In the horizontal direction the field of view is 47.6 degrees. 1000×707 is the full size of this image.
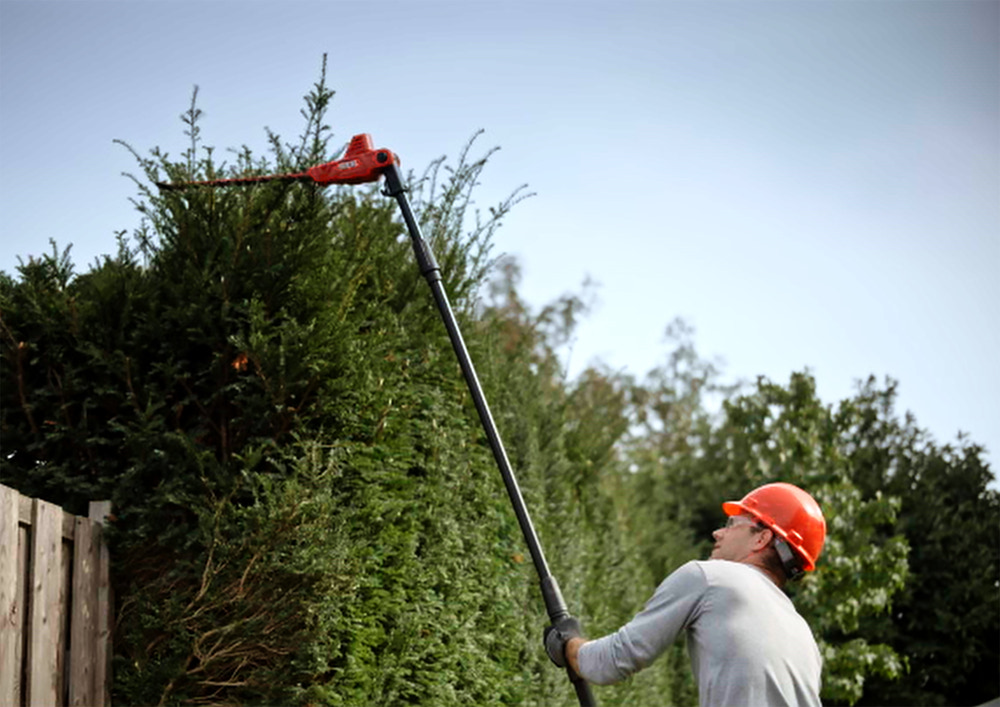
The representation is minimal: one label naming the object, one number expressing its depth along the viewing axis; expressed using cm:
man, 397
